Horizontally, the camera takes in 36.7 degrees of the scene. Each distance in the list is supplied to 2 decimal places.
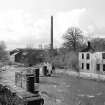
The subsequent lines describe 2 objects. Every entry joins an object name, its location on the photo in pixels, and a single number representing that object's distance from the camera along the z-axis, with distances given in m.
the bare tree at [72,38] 46.53
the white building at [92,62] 29.69
